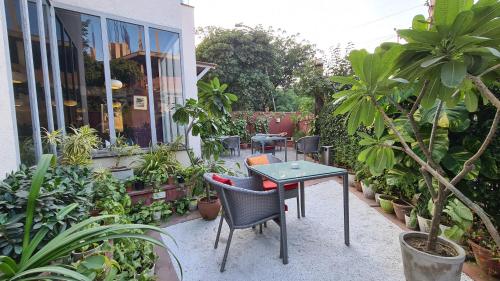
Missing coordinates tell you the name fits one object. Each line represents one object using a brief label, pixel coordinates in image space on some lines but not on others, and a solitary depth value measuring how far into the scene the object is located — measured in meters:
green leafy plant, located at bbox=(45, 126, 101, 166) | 2.81
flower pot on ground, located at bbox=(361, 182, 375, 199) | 3.94
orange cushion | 3.41
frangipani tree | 1.07
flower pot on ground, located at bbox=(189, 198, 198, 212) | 3.64
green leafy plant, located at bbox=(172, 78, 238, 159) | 3.73
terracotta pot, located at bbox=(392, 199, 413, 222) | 3.09
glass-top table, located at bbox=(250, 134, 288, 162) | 7.20
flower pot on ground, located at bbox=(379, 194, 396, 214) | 3.37
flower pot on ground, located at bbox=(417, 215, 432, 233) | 2.62
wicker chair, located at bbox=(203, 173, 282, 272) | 2.19
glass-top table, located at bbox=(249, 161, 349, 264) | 2.31
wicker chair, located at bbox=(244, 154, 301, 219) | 3.12
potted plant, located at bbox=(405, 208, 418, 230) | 2.83
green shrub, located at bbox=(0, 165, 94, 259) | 1.14
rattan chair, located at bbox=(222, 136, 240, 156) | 7.91
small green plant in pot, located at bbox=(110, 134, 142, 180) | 3.50
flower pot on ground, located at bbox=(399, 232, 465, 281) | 1.65
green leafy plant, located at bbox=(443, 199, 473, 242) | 1.93
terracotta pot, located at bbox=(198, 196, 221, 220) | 3.26
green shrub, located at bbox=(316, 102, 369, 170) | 4.78
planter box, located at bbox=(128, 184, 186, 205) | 3.46
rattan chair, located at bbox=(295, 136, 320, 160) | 6.29
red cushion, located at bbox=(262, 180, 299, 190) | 3.12
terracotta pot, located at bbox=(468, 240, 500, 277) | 1.98
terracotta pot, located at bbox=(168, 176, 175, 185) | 3.77
